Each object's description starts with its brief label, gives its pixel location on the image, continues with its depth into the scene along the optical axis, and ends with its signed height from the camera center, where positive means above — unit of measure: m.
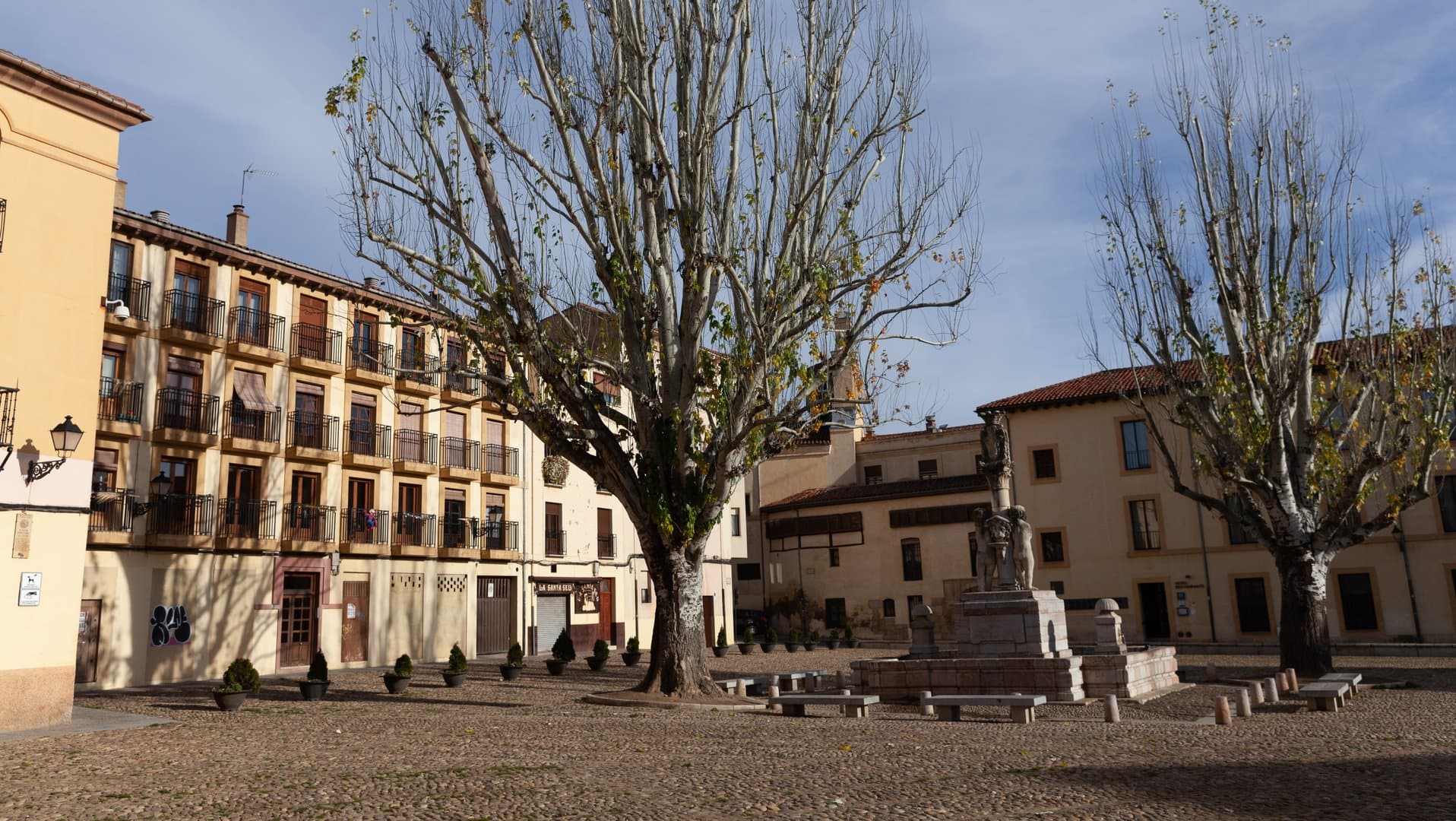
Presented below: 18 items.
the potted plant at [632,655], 28.30 -1.14
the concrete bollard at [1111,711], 13.05 -1.43
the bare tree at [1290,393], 20.11 +3.81
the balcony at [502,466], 34.03 +4.90
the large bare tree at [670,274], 16.08 +5.17
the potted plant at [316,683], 18.38 -1.01
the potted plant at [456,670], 20.94 -1.00
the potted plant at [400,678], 19.69 -1.04
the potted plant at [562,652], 25.41 -0.94
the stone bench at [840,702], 14.66 -1.38
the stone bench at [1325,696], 14.43 -1.51
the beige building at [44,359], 13.49 +3.59
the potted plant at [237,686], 16.56 -0.92
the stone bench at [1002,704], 13.64 -1.37
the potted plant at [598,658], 26.49 -1.10
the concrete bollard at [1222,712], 12.50 -1.45
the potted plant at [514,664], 23.36 -1.05
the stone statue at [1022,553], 17.84 +0.74
